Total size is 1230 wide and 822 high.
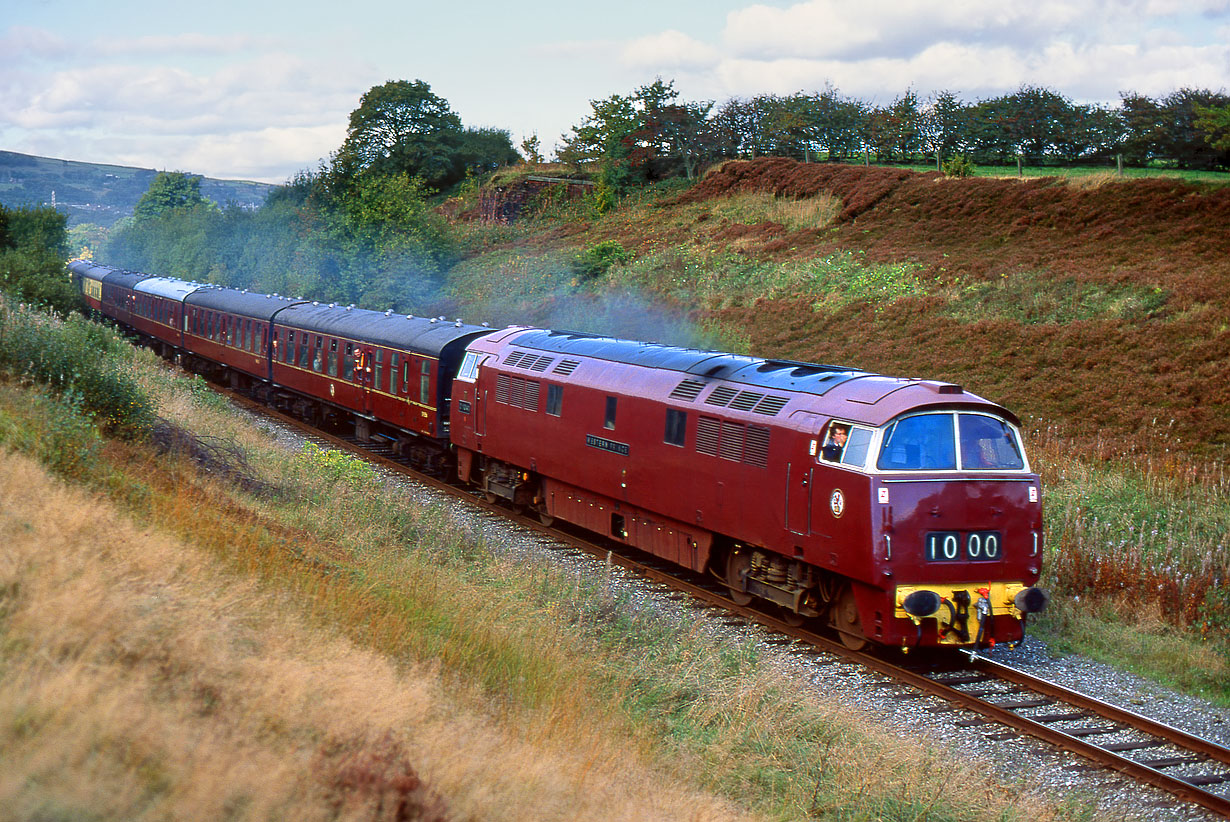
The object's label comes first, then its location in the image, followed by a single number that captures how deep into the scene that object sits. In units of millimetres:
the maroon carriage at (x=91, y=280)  53469
